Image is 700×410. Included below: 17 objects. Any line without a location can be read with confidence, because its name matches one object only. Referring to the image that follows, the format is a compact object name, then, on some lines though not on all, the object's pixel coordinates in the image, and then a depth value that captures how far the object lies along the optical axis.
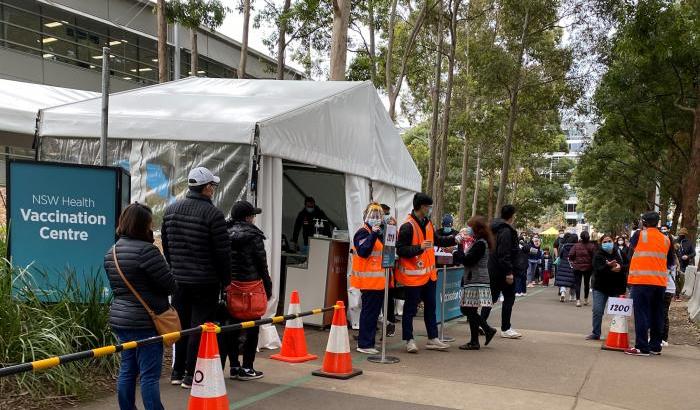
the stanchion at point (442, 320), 9.08
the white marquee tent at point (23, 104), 8.78
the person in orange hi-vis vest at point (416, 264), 8.03
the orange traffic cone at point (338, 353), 6.50
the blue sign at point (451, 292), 10.24
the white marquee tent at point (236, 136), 7.93
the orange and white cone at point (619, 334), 8.98
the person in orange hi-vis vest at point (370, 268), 7.79
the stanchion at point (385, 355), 7.48
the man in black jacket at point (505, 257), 9.28
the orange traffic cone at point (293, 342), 7.30
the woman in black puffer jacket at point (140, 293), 4.39
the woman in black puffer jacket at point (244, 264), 6.21
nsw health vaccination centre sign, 6.52
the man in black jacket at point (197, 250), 5.58
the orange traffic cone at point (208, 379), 4.53
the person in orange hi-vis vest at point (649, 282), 8.46
